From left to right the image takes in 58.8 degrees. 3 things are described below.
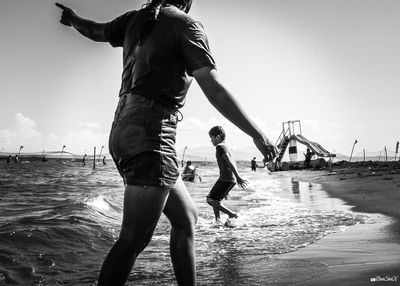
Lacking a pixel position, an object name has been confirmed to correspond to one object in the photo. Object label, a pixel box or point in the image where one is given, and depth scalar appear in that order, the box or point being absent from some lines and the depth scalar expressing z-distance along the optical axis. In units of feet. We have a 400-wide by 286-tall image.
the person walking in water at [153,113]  6.16
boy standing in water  24.08
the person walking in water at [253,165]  180.07
